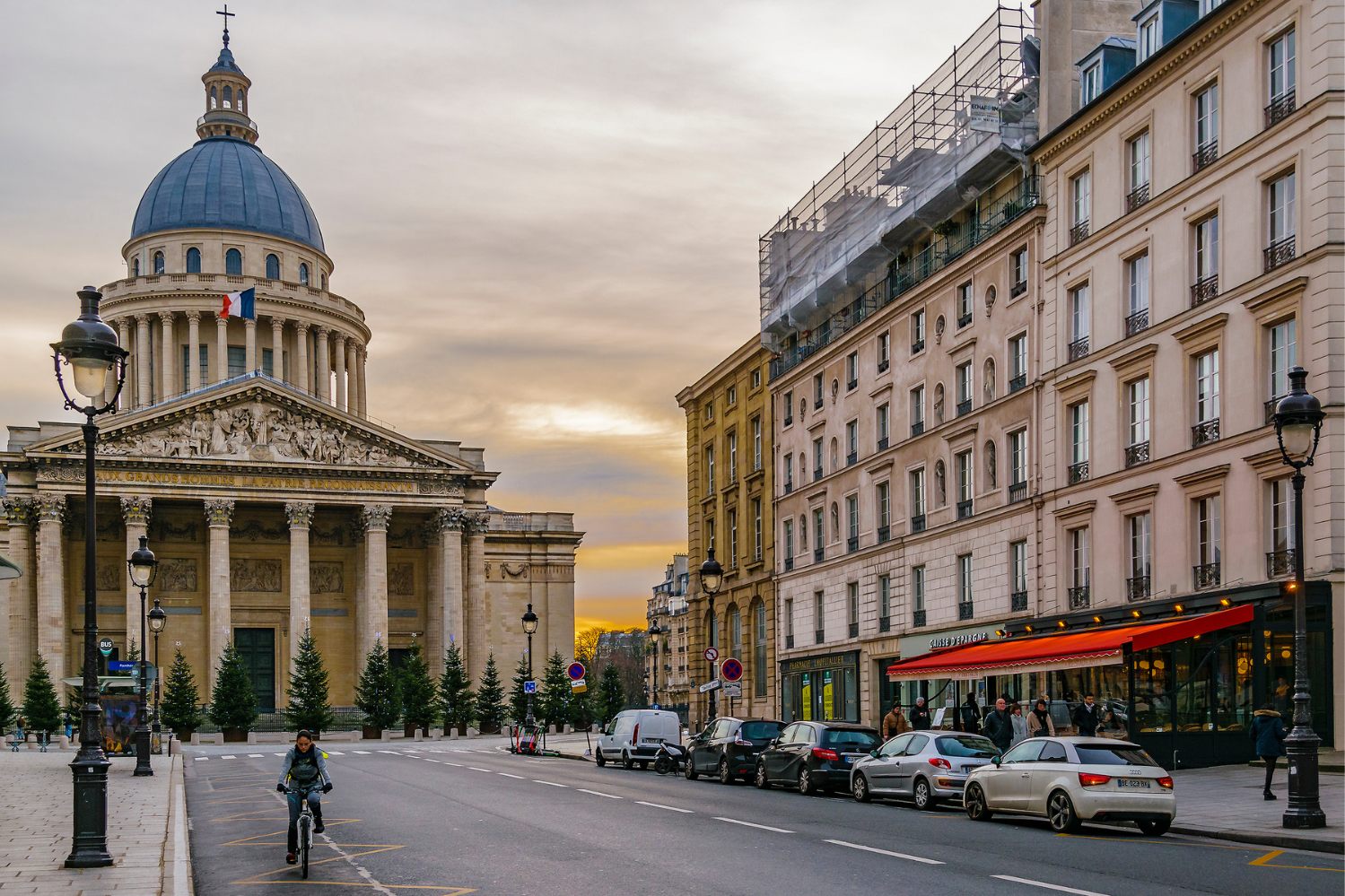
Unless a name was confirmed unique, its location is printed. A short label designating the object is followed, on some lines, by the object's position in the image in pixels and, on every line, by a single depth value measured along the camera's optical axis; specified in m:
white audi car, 20.38
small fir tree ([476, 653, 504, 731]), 84.50
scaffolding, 44.81
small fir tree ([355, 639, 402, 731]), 81.56
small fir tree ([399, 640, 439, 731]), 81.94
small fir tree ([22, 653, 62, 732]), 77.12
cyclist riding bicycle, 17.58
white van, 42.19
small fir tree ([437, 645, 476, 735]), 83.19
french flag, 104.50
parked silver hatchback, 25.67
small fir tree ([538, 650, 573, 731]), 83.69
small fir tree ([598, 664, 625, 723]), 85.81
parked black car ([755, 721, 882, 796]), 29.98
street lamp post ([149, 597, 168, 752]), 46.99
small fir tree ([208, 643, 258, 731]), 78.88
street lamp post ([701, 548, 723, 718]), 40.03
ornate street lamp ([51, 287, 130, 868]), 16.80
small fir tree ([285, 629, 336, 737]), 78.31
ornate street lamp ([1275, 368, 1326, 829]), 19.97
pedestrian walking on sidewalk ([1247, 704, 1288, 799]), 24.03
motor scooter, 39.69
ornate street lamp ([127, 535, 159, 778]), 36.44
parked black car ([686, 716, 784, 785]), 34.28
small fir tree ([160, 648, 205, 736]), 76.69
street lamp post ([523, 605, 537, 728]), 57.50
